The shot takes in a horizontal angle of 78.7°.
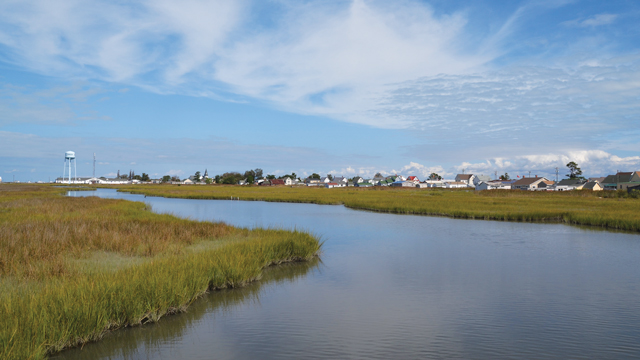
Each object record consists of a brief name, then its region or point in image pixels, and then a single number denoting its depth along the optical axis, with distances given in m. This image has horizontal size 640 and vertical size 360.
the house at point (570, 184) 111.28
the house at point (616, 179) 98.68
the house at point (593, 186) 96.41
